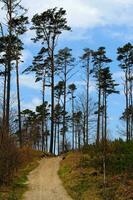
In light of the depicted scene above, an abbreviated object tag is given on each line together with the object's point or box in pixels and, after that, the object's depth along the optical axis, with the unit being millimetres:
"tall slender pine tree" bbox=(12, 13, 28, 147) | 47378
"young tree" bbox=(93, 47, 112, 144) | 64125
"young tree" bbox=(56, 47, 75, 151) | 61688
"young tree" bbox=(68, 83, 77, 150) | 74250
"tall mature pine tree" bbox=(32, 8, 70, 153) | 52312
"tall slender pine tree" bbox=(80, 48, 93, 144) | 64812
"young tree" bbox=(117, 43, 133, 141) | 62156
